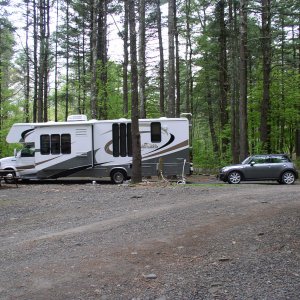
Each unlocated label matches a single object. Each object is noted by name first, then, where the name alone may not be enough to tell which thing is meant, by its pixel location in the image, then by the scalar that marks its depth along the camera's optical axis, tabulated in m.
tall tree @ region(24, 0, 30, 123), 30.36
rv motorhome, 18.34
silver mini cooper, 18.72
